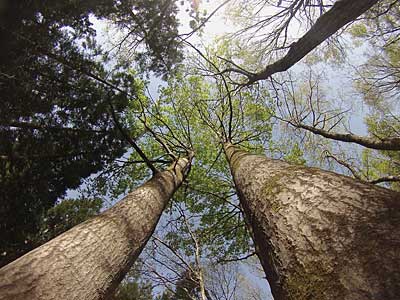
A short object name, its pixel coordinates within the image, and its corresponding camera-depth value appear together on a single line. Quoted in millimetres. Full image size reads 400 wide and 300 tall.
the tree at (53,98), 4137
